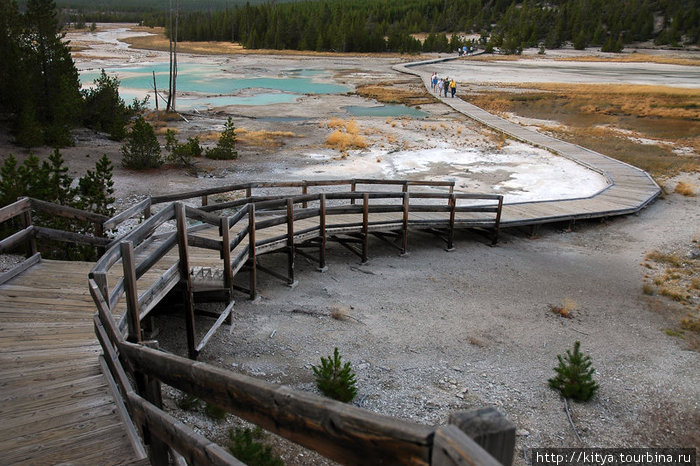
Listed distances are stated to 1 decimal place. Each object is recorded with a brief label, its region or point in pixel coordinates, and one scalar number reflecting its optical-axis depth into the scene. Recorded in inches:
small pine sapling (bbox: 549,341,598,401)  290.7
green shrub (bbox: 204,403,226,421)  238.7
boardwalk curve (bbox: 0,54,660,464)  71.8
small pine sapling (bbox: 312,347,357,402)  267.6
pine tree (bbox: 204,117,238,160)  847.7
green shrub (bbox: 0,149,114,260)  348.8
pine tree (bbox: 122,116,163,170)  743.7
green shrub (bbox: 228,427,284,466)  200.7
